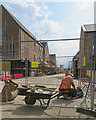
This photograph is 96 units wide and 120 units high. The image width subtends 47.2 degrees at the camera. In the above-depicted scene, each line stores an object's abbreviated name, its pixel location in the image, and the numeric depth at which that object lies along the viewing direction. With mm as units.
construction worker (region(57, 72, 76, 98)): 5252
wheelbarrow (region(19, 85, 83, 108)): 4102
